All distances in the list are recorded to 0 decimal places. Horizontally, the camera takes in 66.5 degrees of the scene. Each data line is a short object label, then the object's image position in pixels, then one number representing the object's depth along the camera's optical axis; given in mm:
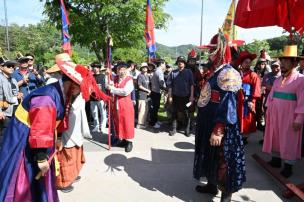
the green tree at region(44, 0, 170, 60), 13444
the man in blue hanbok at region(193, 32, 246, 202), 2691
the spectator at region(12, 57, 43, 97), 5492
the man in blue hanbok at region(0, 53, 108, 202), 1965
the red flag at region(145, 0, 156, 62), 7634
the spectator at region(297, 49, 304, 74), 4790
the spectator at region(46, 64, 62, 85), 2499
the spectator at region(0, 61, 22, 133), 4497
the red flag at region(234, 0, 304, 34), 3647
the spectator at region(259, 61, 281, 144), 5303
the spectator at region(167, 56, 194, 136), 5648
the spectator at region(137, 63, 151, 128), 6463
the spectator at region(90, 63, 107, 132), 5960
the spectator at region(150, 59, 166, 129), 6387
